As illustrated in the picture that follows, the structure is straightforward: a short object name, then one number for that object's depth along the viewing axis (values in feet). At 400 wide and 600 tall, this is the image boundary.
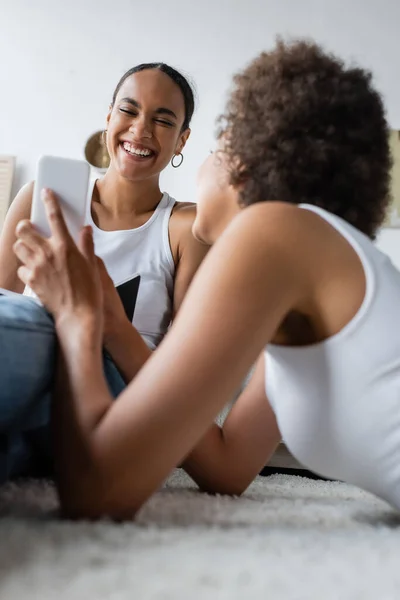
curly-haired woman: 1.81
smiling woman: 4.27
